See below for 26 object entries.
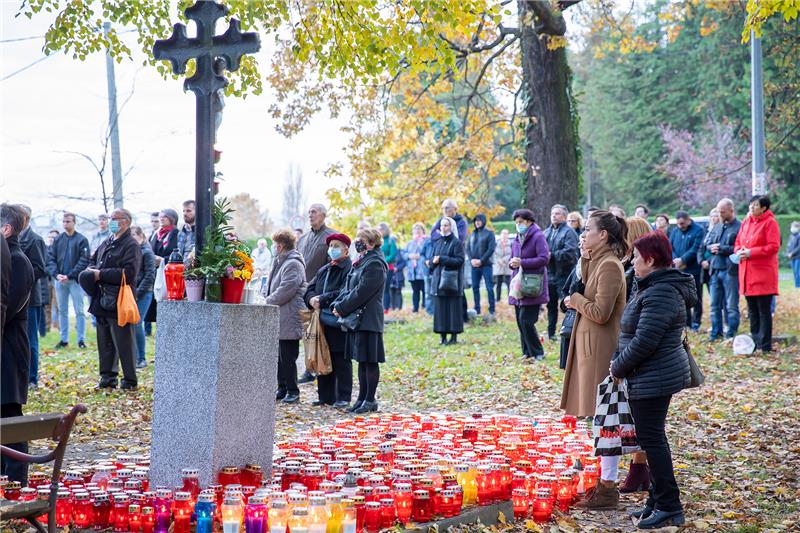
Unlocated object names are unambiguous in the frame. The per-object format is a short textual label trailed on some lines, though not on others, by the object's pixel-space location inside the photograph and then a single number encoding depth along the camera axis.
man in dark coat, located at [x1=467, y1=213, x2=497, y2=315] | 19.14
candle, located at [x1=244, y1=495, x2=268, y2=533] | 5.59
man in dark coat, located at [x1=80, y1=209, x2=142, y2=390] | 12.30
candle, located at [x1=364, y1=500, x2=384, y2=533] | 5.89
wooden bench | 5.05
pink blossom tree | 49.03
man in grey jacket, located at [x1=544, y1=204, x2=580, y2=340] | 15.11
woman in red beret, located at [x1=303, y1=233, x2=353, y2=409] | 11.43
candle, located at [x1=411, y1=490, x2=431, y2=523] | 6.12
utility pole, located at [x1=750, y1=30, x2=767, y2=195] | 17.16
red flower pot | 6.67
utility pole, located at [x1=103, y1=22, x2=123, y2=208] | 19.70
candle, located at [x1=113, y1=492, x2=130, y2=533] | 5.98
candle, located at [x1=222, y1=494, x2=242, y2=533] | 5.62
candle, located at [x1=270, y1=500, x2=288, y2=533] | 5.51
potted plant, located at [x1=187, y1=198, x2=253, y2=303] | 6.65
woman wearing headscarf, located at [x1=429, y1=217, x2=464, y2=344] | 16.06
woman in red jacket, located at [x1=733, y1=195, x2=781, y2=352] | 14.12
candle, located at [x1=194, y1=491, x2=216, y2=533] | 5.74
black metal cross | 7.00
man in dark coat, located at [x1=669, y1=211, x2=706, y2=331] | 16.83
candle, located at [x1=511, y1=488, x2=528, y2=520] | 6.66
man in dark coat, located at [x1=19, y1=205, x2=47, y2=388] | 12.49
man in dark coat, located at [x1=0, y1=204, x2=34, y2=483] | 6.87
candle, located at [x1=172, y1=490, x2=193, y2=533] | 5.88
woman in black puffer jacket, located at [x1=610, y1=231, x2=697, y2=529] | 6.38
